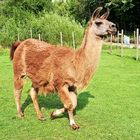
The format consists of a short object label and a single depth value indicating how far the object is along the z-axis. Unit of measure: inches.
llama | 179.8
